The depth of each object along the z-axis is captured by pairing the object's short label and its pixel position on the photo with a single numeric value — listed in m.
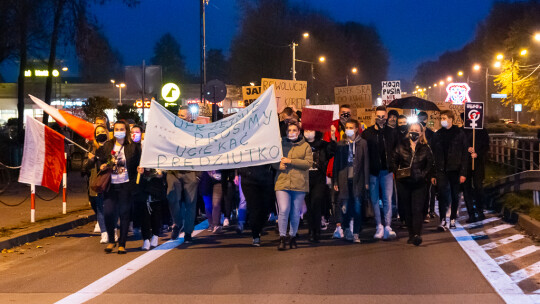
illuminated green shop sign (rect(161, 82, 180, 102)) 19.97
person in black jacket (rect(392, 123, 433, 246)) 10.27
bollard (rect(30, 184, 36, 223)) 12.25
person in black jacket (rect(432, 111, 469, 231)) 11.85
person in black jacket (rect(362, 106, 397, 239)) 10.74
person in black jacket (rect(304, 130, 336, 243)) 10.45
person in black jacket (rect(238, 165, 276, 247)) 10.31
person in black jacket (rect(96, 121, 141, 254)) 9.71
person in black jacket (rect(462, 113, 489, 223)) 12.77
